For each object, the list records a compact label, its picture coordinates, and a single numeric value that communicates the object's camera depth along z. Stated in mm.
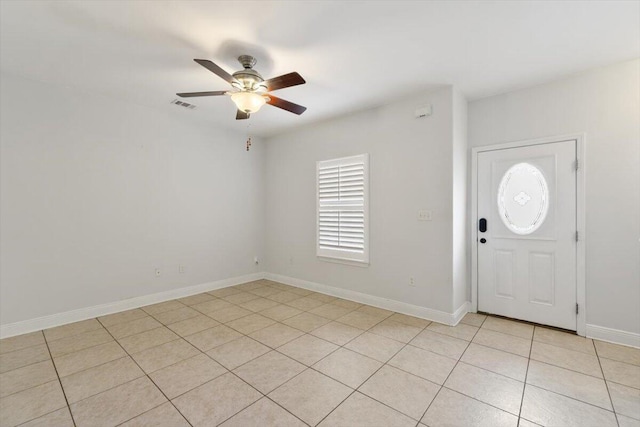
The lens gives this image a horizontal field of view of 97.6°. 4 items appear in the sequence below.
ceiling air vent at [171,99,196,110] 3719
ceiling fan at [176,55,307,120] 2460
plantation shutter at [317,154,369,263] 4090
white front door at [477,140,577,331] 3072
